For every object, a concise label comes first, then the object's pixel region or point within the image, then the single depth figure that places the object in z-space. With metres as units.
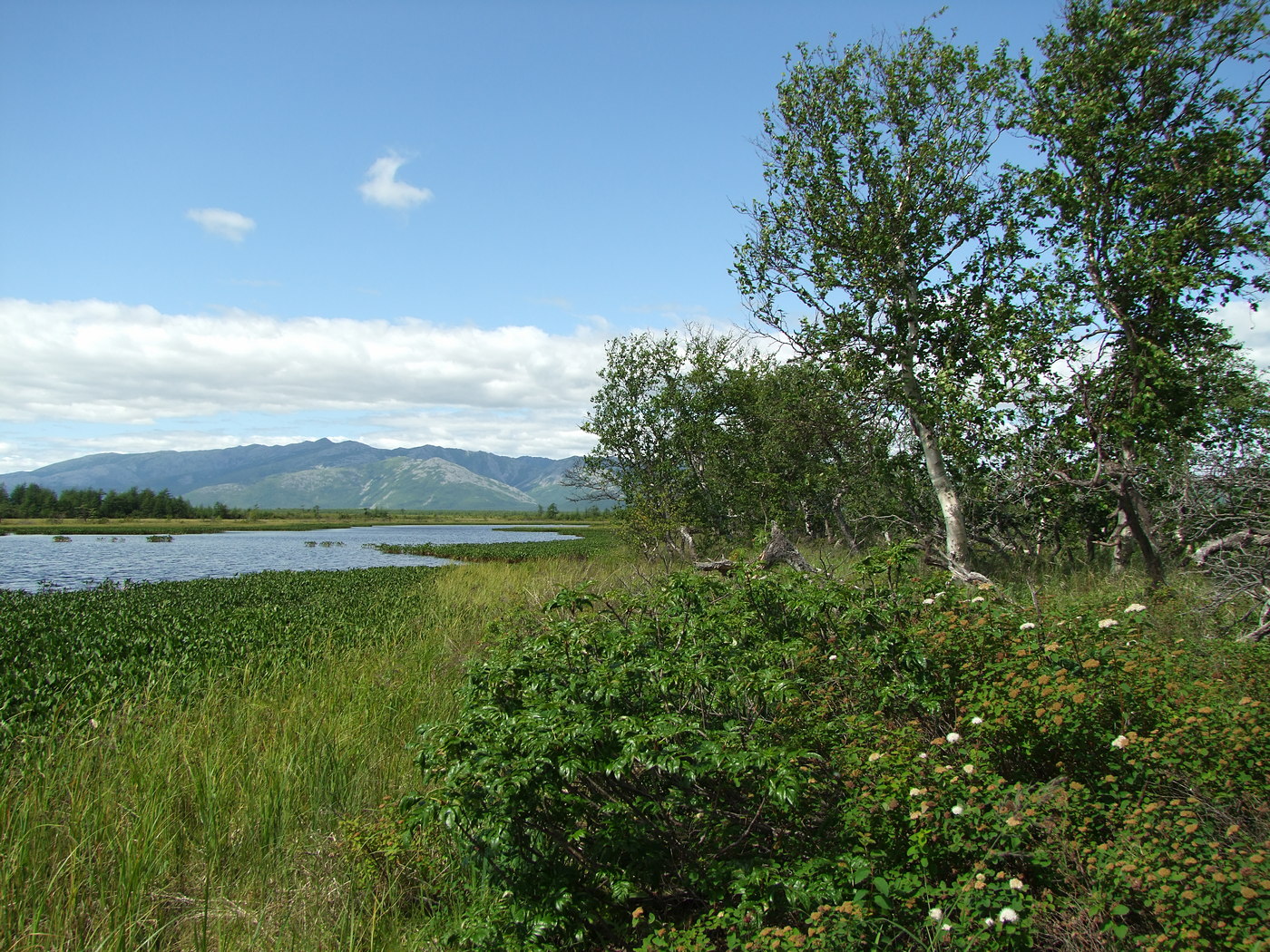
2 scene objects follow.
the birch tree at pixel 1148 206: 9.08
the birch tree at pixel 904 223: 11.78
